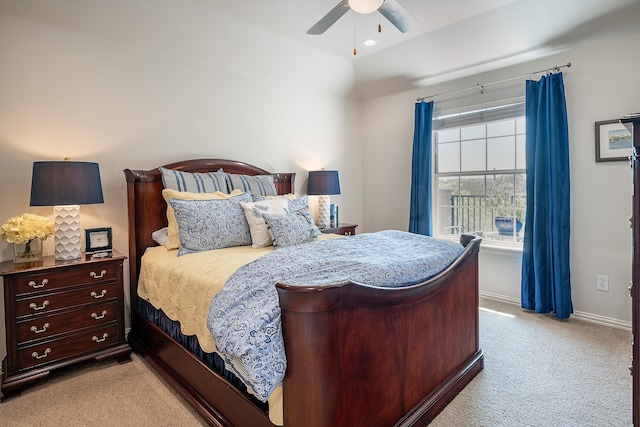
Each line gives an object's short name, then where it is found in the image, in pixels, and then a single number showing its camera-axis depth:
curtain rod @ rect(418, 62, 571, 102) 3.17
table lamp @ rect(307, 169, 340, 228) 4.12
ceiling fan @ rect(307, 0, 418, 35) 2.18
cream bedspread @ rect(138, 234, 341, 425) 1.72
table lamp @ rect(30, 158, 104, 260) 2.21
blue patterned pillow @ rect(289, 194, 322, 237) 2.95
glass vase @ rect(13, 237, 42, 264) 2.29
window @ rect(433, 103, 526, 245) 3.70
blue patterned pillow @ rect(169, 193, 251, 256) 2.51
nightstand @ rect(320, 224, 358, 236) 3.97
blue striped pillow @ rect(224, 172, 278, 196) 3.27
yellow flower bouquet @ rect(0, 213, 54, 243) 2.14
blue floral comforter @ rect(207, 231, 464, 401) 1.23
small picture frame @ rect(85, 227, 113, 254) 2.61
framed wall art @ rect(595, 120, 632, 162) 2.92
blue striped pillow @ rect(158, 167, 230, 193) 2.88
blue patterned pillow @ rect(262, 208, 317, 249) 2.62
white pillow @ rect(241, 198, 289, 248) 2.66
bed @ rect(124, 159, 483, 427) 1.25
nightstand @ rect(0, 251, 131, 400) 2.10
